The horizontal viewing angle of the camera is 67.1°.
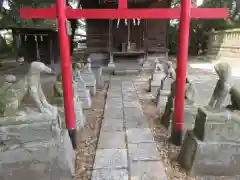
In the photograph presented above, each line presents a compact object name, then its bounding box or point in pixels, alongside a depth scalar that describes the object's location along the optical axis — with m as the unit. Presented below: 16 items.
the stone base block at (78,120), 3.60
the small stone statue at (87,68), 6.51
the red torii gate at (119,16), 3.04
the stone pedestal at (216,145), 2.55
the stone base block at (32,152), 2.47
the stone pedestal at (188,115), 3.67
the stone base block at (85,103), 5.12
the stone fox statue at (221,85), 2.60
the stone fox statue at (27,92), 2.57
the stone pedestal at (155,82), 6.60
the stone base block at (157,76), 6.73
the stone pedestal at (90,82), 6.20
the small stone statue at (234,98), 2.63
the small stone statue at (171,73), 5.04
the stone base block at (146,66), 10.30
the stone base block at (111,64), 10.23
